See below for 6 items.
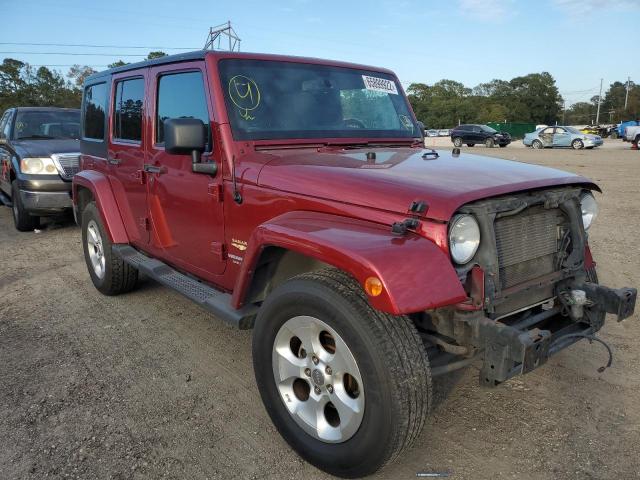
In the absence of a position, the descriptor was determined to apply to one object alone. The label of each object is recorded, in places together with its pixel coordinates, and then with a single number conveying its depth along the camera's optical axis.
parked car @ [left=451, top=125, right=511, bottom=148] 34.62
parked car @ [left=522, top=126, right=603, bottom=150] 29.47
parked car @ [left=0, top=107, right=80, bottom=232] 7.79
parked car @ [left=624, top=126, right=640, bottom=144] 28.20
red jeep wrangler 2.20
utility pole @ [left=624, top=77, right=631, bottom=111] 85.50
